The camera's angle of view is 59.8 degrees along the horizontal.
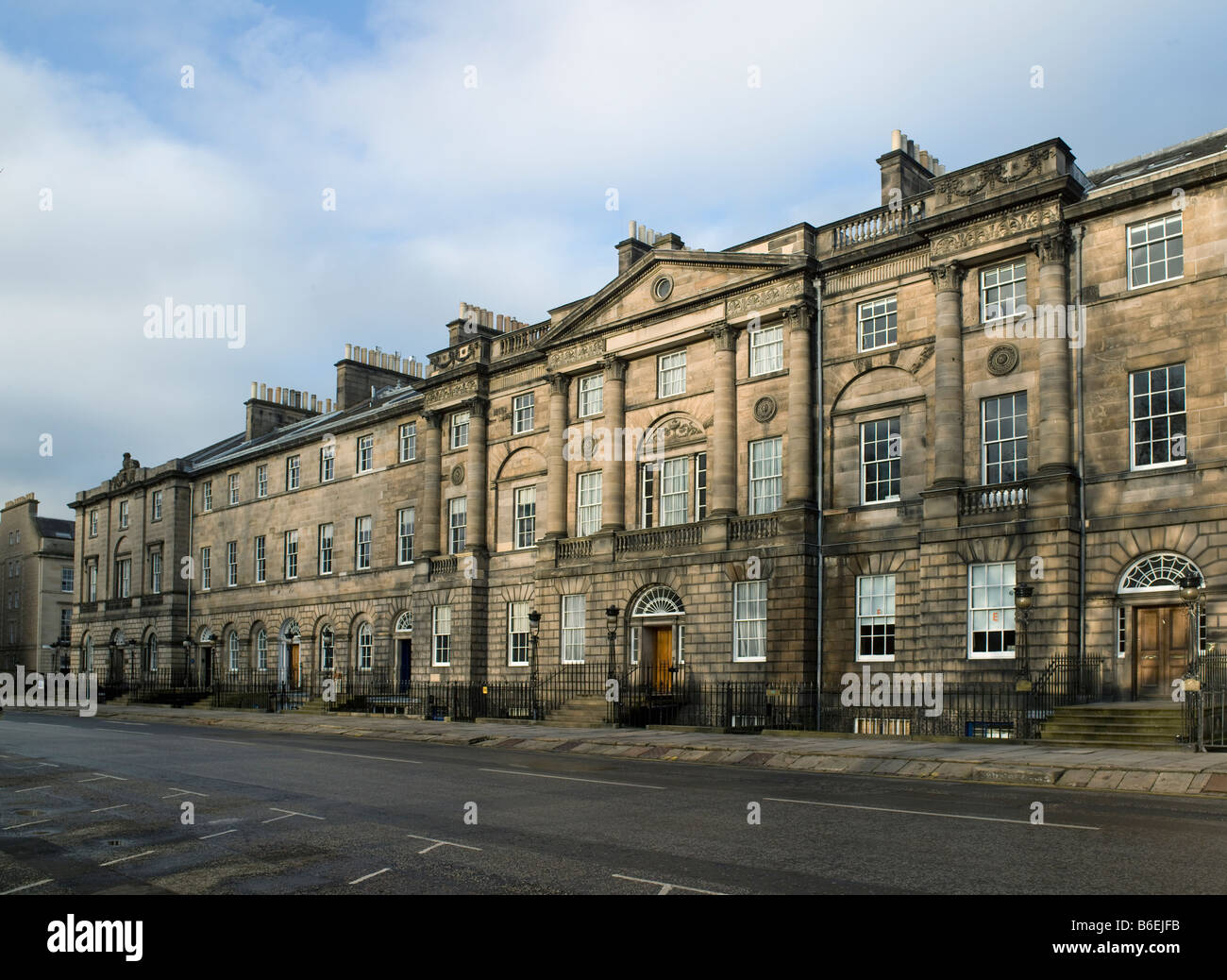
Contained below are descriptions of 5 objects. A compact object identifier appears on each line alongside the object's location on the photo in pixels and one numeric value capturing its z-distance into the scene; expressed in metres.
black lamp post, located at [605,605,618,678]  31.64
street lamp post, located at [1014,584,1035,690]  21.84
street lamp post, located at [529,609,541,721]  34.47
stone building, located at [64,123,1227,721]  23.58
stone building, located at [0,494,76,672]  79.00
